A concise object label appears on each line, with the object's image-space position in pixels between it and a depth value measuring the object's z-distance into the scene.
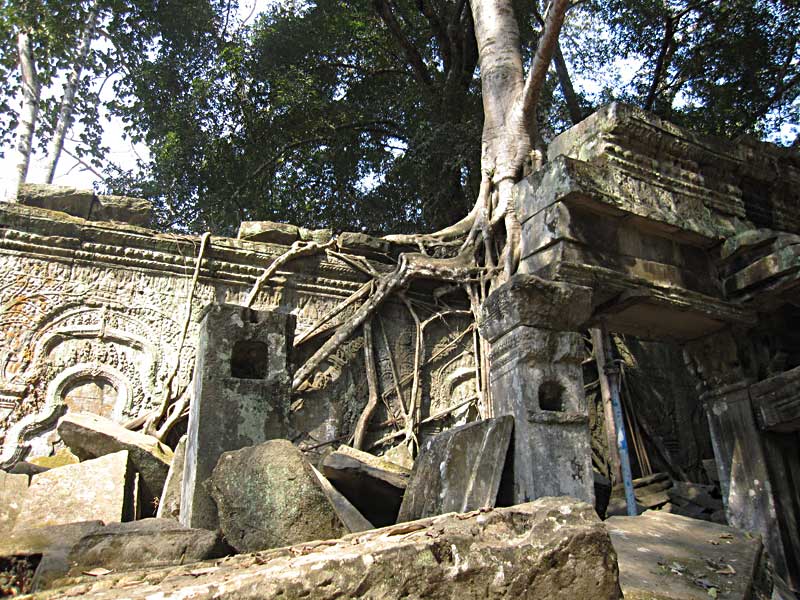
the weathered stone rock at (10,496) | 4.48
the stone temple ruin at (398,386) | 2.58
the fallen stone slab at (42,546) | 2.99
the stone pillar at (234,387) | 4.15
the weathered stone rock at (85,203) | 7.26
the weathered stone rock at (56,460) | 5.98
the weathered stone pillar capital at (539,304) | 4.55
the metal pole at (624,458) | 6.07
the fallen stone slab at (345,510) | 3.56
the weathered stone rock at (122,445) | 5.34
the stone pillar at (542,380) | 4.14
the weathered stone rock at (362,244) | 8.11
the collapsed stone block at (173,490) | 4.50
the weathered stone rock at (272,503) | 3.27
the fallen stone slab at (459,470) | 3.80
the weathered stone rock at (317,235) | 8.05
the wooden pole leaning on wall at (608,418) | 7.52
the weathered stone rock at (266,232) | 7.87
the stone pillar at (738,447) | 5.35
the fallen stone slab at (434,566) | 2.08
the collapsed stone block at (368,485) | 4.16
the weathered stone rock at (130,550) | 2.98
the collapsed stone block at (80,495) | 4.57
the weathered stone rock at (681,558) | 2.96
